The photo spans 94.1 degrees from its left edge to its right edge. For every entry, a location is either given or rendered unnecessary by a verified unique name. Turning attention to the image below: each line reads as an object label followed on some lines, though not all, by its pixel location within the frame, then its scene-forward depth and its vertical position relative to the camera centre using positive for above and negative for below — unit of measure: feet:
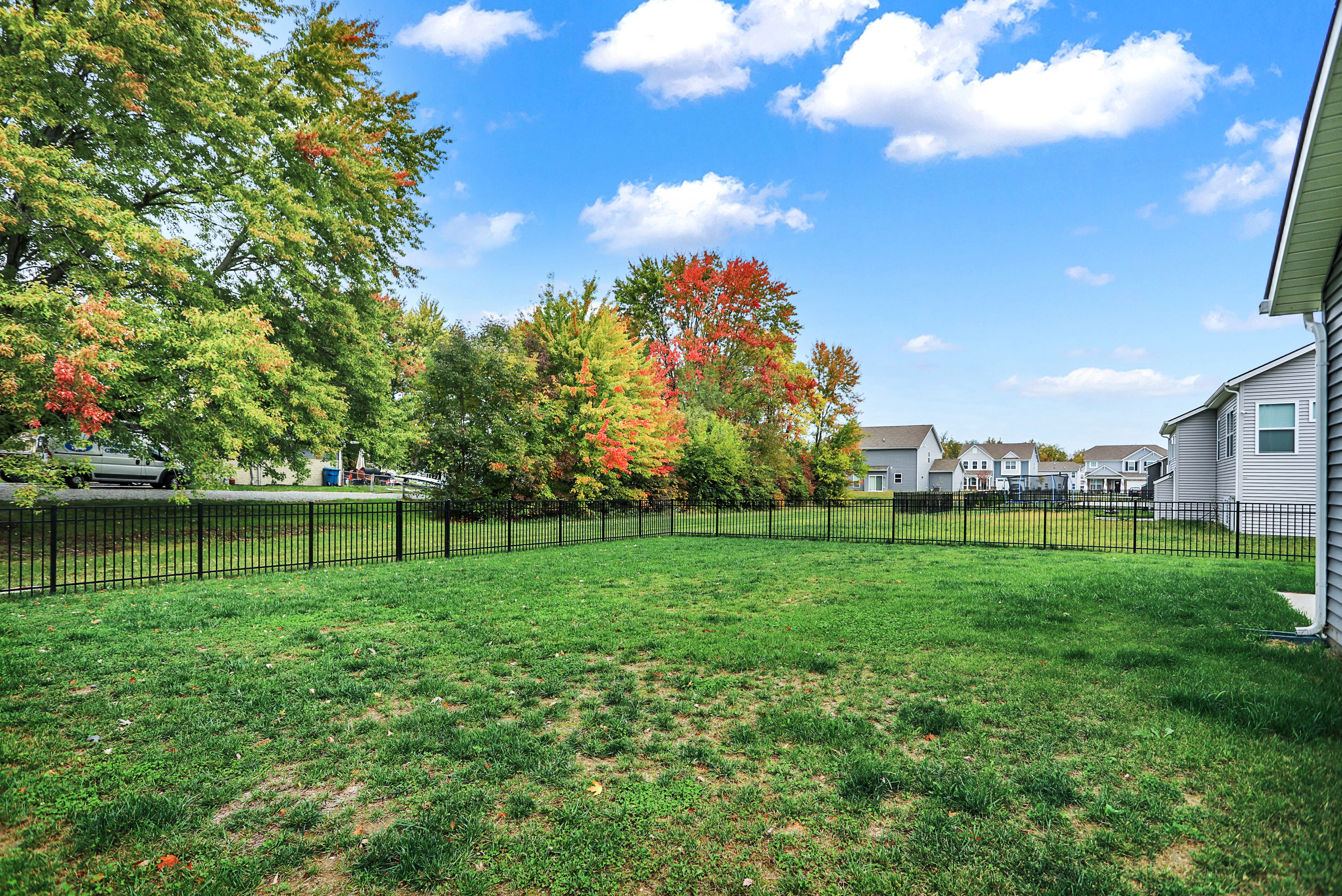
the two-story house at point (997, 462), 268.21 -1.38
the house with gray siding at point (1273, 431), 60.80 +2.90
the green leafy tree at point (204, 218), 38.99 +18.05
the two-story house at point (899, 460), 199.41 -0.48
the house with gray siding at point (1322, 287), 17.63 +6.28
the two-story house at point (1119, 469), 268.21 -4.11
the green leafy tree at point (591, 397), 72.13 +7.00
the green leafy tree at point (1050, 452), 368.27 +4.01
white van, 71.36 -1.95
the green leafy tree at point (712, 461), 93.30 -0.54
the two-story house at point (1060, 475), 274.36 -7.07
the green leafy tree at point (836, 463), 132.36 -1.07
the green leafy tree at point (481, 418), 68.39 +4.17
